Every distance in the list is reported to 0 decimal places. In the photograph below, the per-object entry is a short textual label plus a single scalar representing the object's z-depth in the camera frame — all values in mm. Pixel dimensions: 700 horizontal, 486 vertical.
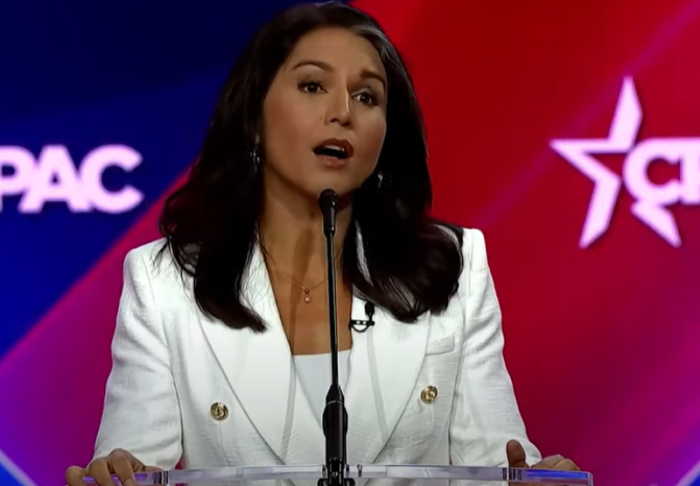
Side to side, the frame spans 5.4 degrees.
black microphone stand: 7259
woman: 7633
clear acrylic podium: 7237
